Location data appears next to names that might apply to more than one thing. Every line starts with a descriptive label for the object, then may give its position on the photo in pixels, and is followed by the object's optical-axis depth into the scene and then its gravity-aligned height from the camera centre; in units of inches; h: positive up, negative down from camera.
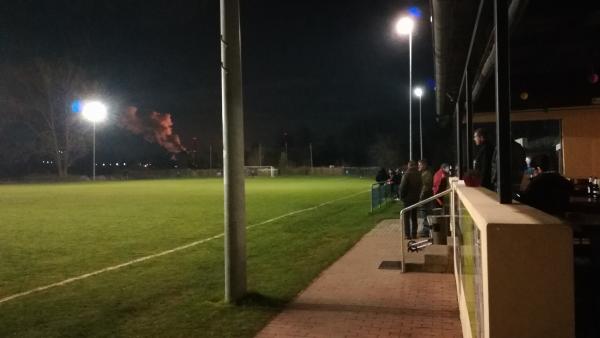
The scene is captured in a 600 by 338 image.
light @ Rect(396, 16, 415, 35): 778.2 +215.6
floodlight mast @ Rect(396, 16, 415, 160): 776.8 +215.3
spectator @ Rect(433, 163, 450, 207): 446.9 -12.4
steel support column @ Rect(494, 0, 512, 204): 114.6 +14.5
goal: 3238.9 -7.2
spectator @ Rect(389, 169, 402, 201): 955.2 -27.3
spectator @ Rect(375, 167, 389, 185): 912.0 -13.5
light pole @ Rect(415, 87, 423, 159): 1150.3 +172.0
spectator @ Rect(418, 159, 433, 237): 474.7 -14.8
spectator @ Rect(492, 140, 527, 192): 236.5 +2.0
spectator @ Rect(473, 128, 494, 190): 244.2 +5.6
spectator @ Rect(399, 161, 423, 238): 462.9 -18.6
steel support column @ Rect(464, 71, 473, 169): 238.8 +22.2
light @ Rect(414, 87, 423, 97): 1150.3 +170.9
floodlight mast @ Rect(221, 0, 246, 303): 255.3 +12.3
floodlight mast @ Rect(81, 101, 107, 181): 2309.3 +278.9
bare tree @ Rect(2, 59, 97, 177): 2514.8 +179.3
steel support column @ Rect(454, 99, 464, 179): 305.4 +16.0
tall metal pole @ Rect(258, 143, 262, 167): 4323.3 +114.0
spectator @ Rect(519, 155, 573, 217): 194.9 -10.1
